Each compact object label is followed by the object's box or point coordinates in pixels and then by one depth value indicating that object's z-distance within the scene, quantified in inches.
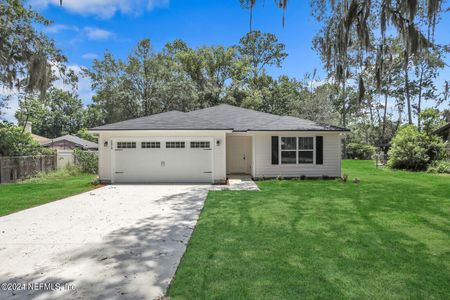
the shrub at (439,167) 595.2
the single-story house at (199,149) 472.1
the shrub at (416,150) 640.4
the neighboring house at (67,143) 1128.8
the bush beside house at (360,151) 1156.5
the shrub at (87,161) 637.9
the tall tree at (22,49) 390.3
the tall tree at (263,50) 1311.5
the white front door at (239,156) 589.3
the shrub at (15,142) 500.1
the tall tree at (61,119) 1978.3
